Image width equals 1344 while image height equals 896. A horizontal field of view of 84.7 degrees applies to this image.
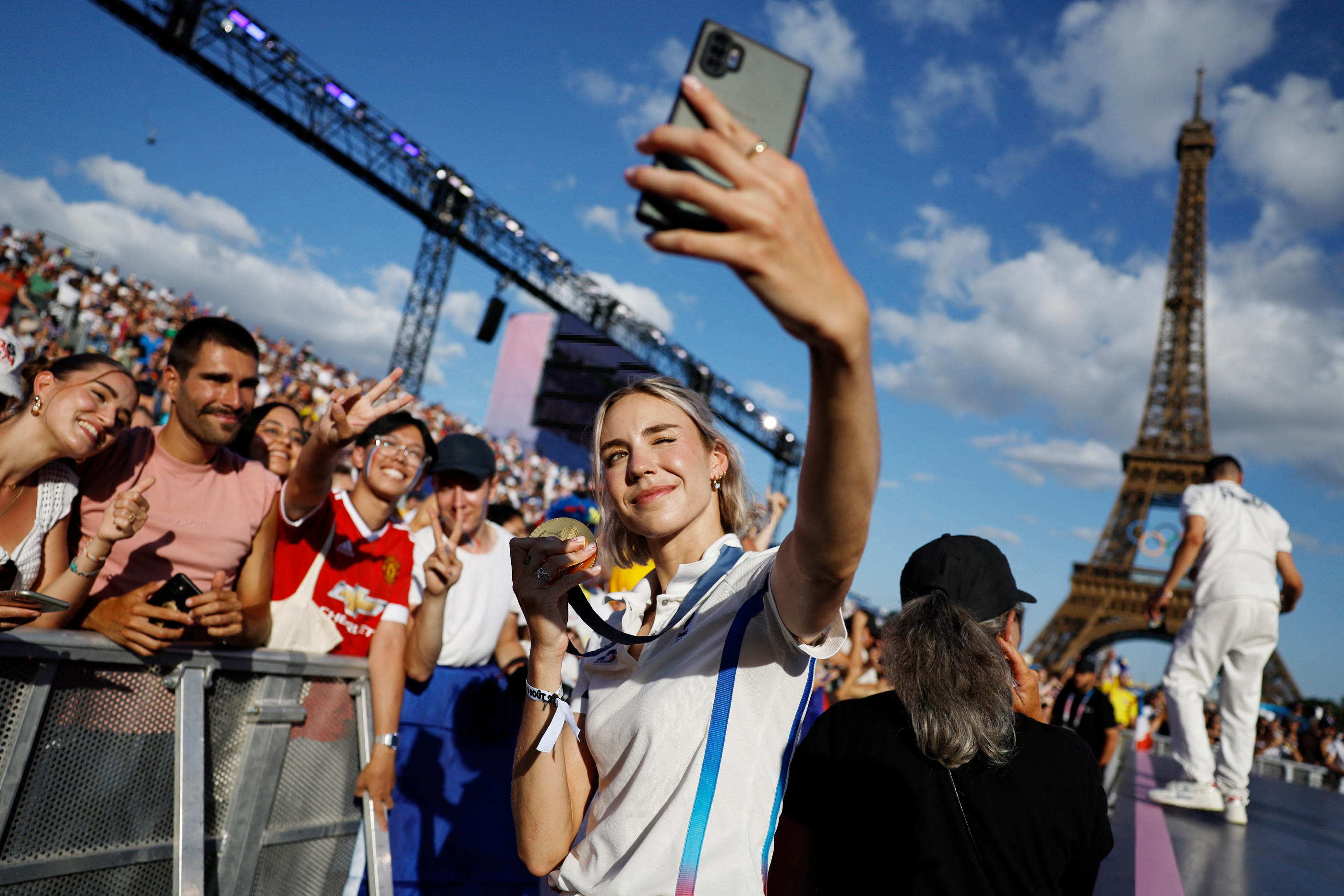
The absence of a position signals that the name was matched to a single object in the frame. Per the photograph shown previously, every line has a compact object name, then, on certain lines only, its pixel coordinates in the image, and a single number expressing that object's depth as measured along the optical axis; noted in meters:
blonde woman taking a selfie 0.70
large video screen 22.83
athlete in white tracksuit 3.95
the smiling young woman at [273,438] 4.02
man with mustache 2.39
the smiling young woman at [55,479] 2.04
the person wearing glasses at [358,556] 2.61
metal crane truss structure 13.20
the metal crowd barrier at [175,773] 1.85
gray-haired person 1.53
